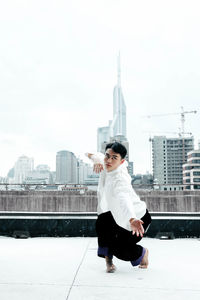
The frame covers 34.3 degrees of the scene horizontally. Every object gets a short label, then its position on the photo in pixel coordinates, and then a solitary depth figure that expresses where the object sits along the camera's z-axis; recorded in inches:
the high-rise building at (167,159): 6358.3
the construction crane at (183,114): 4924.0
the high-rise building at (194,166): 4712.1
